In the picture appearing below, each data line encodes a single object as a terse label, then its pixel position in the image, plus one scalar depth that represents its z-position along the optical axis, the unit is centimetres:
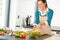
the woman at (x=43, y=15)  217
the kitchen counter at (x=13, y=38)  168
